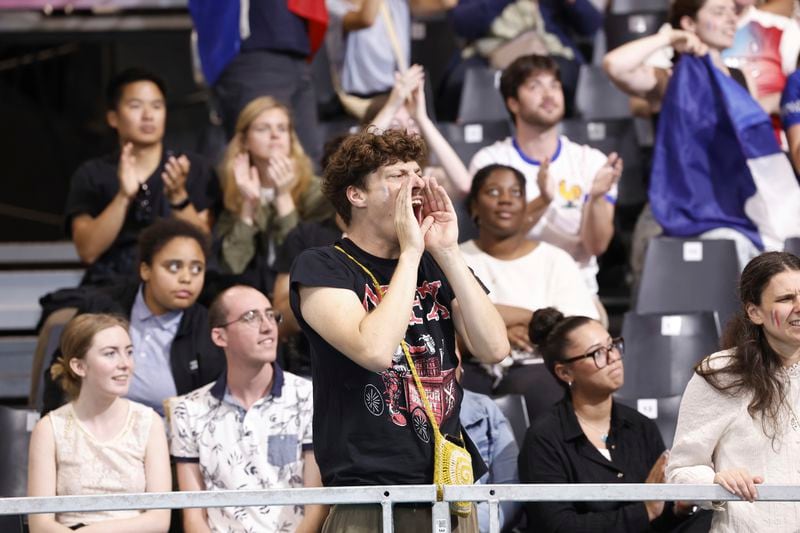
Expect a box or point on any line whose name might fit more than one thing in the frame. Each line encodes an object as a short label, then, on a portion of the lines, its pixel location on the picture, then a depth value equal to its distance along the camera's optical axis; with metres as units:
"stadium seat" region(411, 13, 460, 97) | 16.87
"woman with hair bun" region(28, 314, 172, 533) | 8.57
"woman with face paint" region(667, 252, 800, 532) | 6.76
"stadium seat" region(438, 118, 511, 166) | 13.59
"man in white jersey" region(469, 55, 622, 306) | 11.59
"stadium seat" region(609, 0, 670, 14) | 16.41
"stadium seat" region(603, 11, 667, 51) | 15.34
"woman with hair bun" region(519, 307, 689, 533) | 8.30
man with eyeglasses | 8.67
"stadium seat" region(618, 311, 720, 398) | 10.23
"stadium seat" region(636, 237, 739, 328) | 11.30
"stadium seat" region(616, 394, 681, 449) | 9.90
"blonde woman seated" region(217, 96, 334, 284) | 11.46
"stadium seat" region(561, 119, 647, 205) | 13.52
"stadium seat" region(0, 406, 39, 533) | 9.34
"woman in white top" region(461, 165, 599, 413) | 10.52
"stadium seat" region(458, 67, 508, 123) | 14.77
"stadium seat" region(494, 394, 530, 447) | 9.49
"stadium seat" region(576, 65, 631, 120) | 15.15
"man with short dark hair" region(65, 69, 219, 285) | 11.71
